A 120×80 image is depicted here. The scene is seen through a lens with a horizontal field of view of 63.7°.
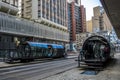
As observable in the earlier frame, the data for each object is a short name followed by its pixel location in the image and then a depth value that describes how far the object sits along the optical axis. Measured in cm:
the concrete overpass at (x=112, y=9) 630
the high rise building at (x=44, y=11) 3730
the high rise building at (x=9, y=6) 2567
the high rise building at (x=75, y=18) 7323
